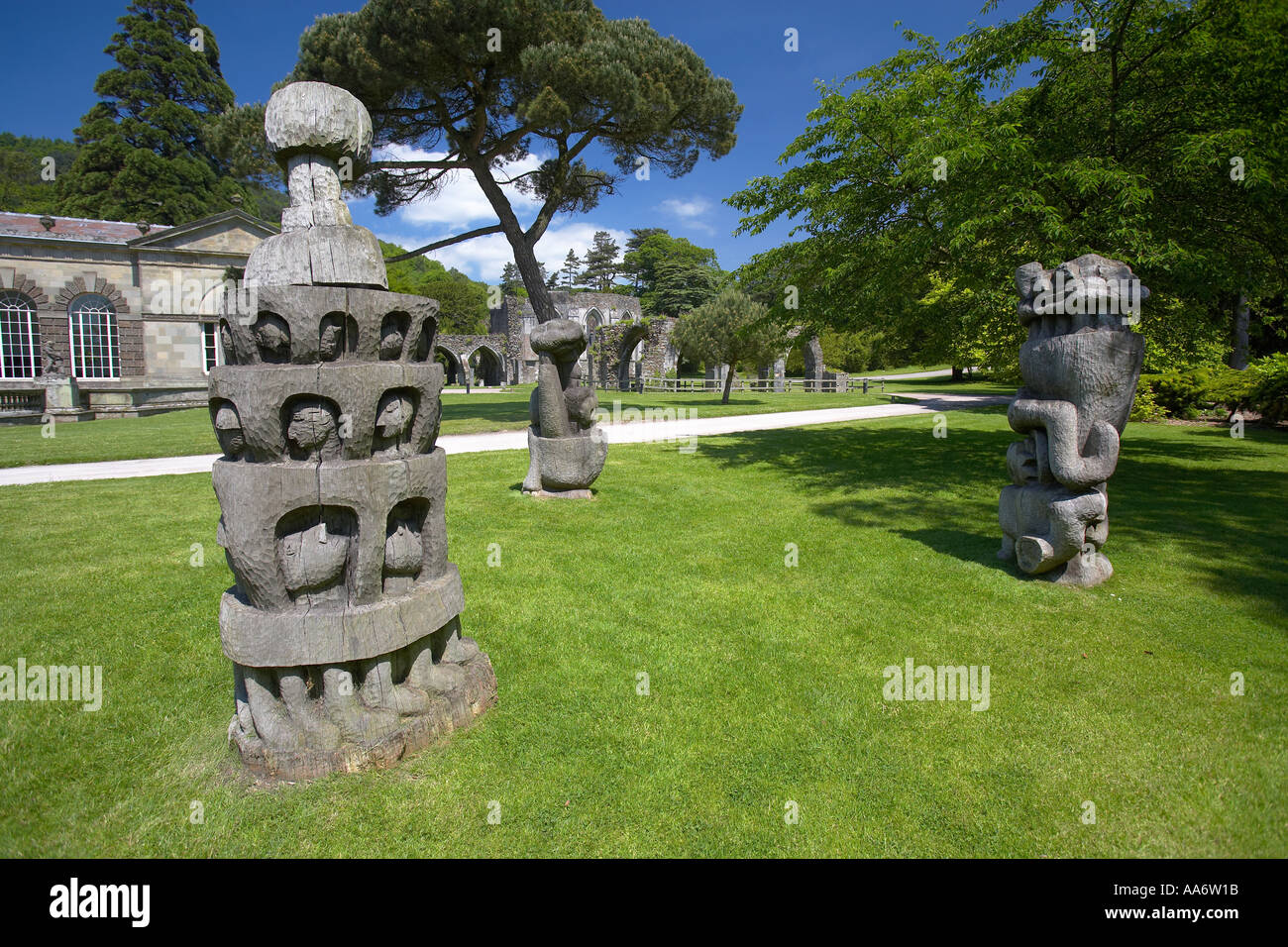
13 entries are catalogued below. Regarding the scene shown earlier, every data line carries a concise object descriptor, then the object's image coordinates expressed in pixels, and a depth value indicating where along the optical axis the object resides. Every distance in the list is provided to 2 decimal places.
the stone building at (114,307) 22.89
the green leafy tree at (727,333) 22.53
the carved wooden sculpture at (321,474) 2.92
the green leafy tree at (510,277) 73.78
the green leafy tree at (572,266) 66.43
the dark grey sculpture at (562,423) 8.48
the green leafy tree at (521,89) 13.82
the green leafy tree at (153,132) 30.20
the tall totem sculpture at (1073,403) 4.98
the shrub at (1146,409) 19.53
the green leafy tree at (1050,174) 7.56
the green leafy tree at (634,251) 61.78
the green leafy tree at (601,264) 64.50
